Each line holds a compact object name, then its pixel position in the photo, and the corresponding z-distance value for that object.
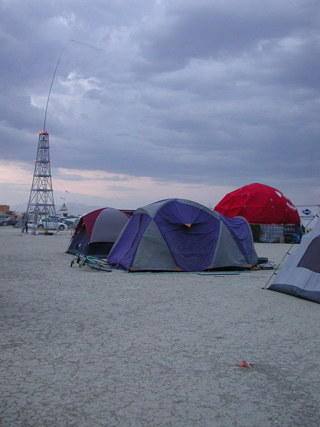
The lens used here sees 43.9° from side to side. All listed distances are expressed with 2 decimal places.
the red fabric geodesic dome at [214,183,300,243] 32.62
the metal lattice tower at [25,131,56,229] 63.50
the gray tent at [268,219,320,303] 8.51
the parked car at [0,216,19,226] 62.17
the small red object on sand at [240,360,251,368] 4.52
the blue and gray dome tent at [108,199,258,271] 12.42
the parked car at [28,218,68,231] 47.59
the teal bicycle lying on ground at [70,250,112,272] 12.52
